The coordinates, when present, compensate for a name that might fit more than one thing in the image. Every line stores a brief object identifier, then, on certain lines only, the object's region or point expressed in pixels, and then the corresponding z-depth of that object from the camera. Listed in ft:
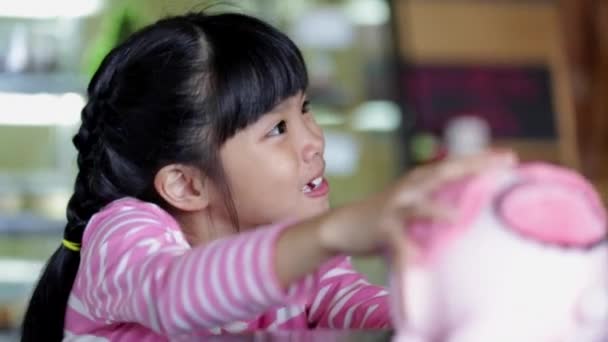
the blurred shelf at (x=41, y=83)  13.18
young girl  5.44
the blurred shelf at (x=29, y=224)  13.50
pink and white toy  4.33
